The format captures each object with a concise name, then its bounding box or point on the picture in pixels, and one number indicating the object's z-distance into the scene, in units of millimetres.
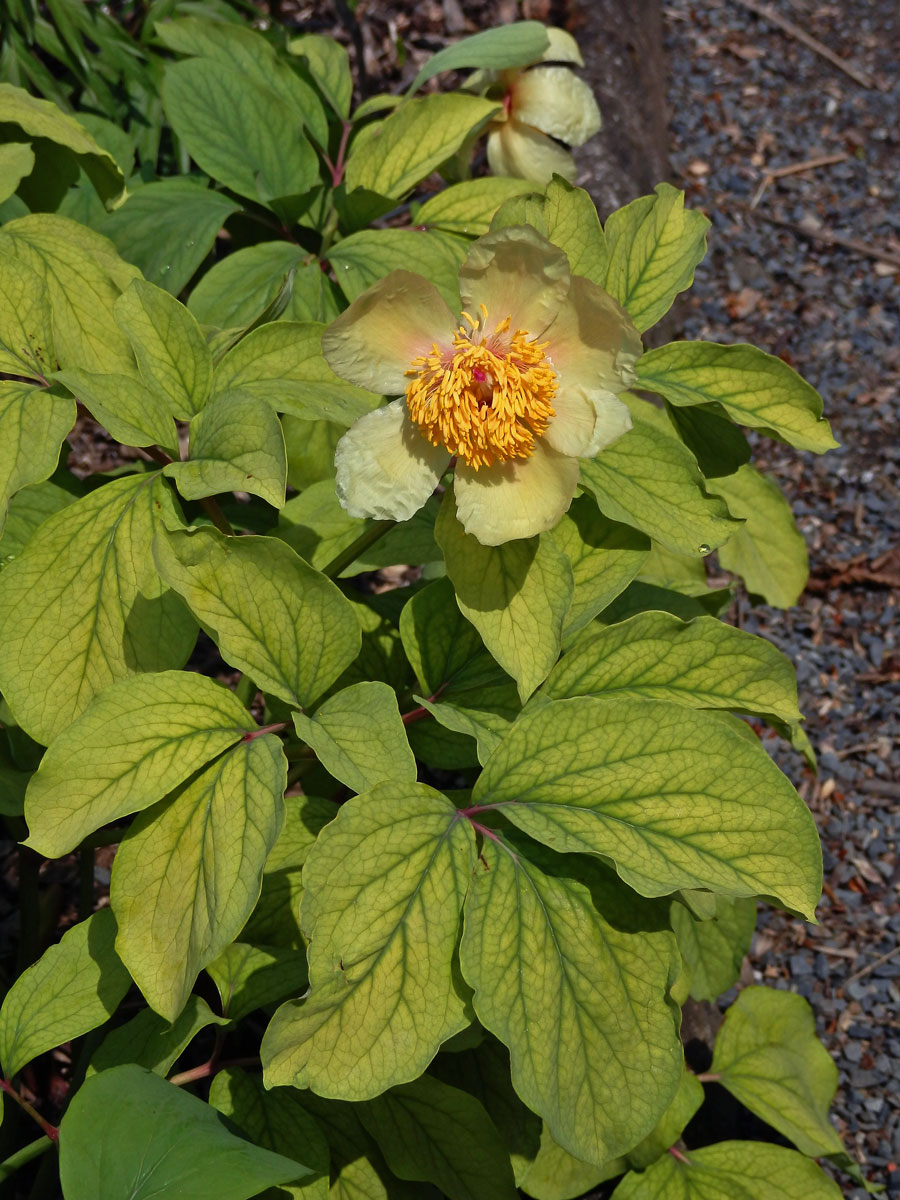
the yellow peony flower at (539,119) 1752
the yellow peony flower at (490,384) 1013
